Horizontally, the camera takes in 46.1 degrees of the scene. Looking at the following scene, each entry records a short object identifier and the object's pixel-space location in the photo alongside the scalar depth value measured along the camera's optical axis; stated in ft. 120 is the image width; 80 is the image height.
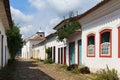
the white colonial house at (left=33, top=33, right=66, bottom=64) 48.04
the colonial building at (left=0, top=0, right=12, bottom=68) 21.24
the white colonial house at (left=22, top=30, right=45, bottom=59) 119.79
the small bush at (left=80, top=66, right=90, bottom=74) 29.68
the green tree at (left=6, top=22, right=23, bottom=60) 56.85
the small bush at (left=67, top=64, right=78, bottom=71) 33.08
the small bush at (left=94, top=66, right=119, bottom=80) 21.59
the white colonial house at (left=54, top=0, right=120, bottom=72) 23.06
